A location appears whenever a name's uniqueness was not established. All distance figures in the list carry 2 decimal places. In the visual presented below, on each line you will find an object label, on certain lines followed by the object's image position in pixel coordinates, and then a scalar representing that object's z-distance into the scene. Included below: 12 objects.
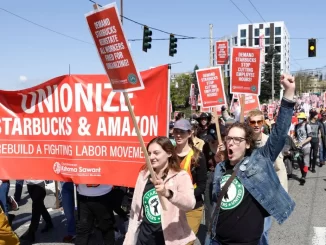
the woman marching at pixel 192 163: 4.43
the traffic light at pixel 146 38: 19.03
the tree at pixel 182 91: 79.56
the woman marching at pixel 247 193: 2.93
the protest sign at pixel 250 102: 9.77
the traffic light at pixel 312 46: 21.67
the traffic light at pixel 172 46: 21.05
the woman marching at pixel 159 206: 3.19
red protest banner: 4.68
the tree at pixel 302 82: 98.50
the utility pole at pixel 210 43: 26.33
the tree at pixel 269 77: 84.85
